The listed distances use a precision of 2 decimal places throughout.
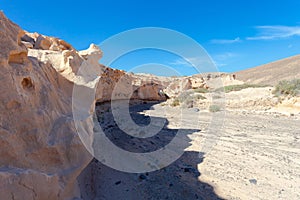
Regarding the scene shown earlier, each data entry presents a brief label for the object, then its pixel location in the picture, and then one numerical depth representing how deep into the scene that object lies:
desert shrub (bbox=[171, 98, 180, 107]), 13.25
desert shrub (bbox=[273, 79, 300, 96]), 9.79
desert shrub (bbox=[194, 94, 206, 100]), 13.75
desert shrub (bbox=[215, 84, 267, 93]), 15.02
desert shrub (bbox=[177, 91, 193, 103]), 13.93
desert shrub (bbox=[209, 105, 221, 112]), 9.95
